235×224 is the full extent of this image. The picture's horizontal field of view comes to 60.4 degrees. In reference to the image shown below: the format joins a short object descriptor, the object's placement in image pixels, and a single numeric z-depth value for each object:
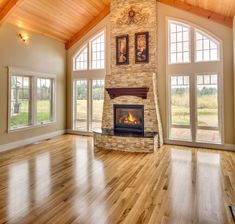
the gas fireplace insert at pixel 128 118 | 6.55
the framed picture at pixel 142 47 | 6.54
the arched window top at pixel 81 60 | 7.96
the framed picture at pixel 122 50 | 6.80
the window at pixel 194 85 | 5.97
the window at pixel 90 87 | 7.66
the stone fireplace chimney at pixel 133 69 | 6.30
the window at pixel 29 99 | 6.17
